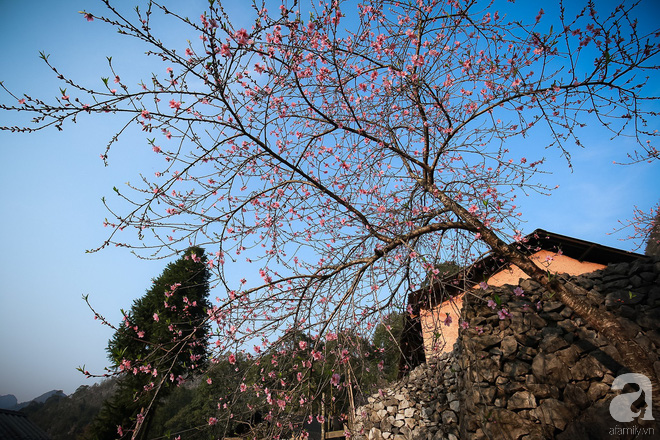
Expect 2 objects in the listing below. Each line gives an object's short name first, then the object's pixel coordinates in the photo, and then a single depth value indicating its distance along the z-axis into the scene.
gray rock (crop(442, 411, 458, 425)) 5.70
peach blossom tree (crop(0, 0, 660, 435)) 3.02
